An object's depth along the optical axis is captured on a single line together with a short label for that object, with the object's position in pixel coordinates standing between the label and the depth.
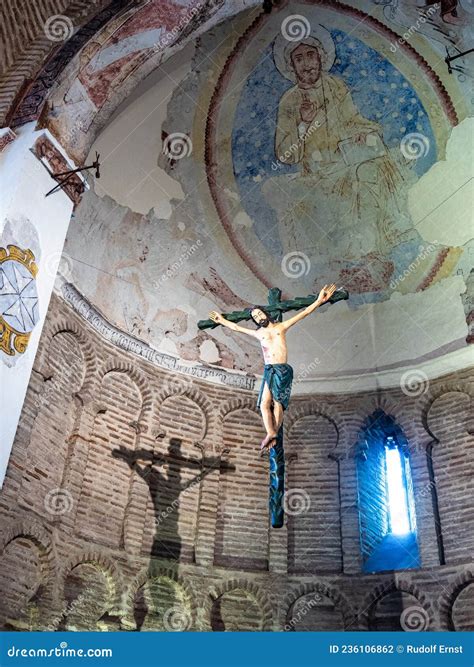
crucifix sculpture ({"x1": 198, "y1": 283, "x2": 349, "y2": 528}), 8.03
